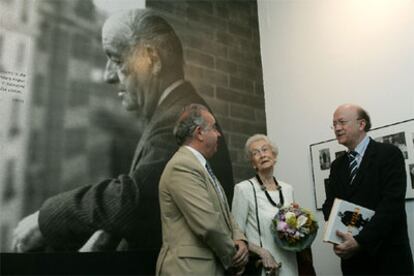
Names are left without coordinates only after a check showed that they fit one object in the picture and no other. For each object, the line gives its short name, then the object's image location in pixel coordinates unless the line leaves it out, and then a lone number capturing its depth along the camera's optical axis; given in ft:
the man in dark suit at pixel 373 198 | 6.59
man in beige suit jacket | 5.86
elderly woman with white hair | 7.30
